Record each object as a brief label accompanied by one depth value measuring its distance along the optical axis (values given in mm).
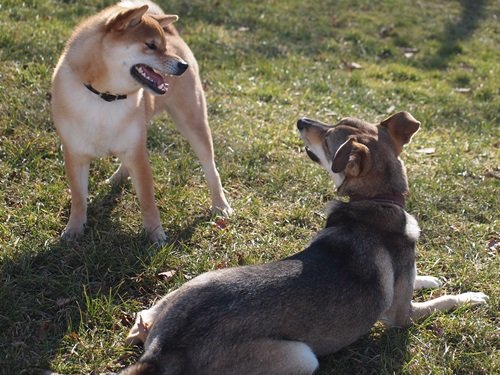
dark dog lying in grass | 3002
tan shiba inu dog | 4117
